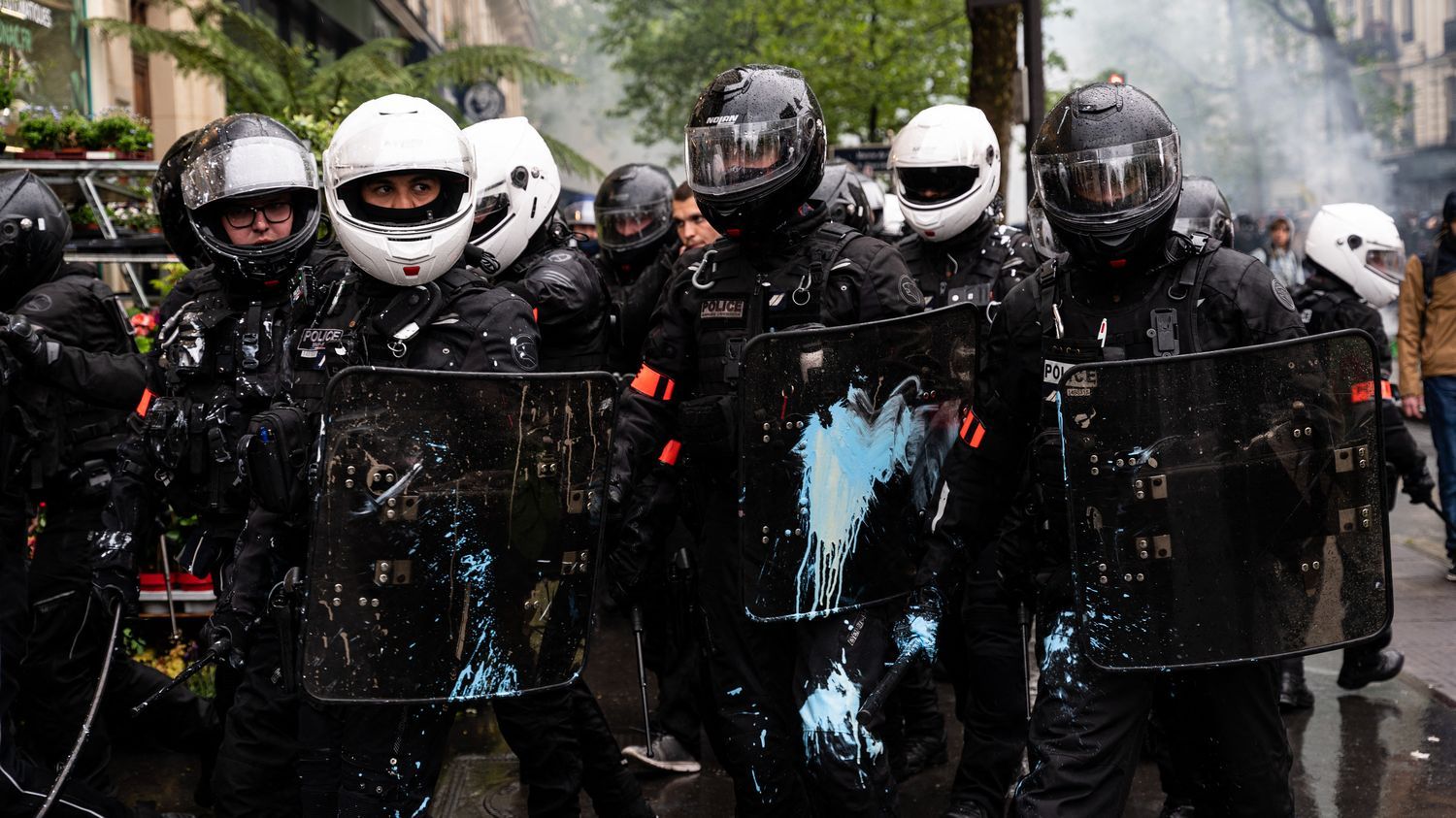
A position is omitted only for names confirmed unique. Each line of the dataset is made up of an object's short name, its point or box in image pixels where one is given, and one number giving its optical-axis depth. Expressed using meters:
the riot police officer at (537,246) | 5.24
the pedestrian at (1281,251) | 17.47
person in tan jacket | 7.48
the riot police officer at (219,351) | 3.82
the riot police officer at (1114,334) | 3.17
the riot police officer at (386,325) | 3.39
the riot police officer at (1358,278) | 6.18
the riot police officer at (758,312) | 3.83
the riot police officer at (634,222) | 6.95
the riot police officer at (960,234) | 4.72
